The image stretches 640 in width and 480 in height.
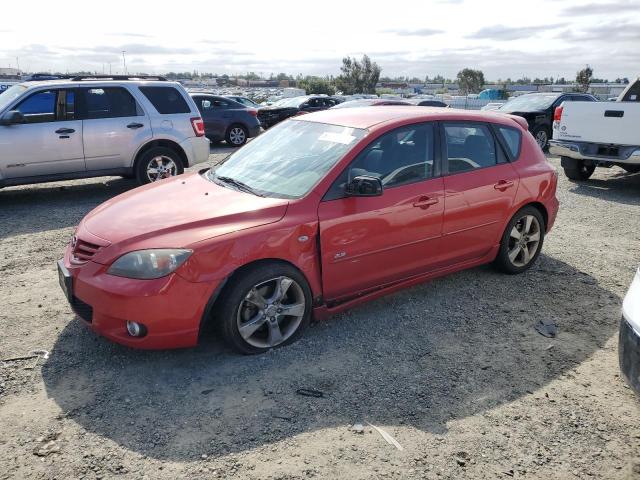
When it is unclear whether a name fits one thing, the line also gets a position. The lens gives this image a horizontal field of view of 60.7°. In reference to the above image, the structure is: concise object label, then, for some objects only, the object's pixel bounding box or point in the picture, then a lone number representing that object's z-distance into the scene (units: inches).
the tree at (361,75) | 2893.7
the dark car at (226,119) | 605.6
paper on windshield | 166.7
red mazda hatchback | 136.8
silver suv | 307.6
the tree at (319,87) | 2883.9
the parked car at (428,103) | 827.0
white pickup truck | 347.3
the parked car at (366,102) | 613.5
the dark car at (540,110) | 596.4
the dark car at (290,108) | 787.4
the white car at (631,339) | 107.1
